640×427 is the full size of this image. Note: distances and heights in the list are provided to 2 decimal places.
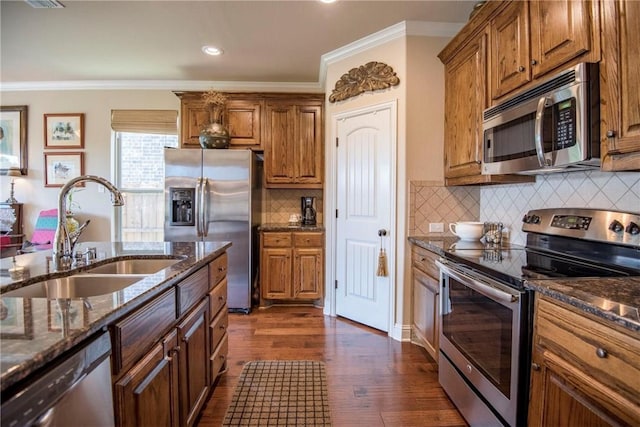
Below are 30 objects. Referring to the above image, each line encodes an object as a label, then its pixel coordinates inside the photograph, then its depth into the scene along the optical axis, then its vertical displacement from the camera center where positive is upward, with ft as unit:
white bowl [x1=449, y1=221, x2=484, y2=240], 8.13 -0.50
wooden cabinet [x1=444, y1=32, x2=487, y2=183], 7.48 +2.49
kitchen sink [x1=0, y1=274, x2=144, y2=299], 4.50 -1.09
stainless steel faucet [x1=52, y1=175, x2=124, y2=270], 5.09 -0.35
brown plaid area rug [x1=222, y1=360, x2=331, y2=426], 5.92 -3.70
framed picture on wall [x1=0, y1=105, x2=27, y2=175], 14.32 +3.25
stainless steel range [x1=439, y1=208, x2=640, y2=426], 4.43 -1.26
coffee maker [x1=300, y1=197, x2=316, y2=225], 13.60 -0.03
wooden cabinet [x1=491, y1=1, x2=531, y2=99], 5.99 +3.09
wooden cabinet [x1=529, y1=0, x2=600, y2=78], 4.67 +2.72
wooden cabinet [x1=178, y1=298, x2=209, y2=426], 4.86 -2.47
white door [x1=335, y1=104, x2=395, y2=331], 9.69 -0.07
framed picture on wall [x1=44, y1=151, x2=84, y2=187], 14.39 +1.81
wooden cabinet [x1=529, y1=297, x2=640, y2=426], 2.92 -1.61
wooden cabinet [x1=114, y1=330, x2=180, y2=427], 3.23 -1.99
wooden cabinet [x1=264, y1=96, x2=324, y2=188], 13.17 +2.75
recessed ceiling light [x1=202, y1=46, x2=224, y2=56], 10.92 +5.30
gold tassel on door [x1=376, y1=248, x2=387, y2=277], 9.68 -1.59
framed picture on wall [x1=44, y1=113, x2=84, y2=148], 14.34 +3.36
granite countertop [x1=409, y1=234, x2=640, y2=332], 2.94 -0.89
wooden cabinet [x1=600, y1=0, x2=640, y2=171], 4.07 +1.58
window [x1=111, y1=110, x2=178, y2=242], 14.52 +1.14
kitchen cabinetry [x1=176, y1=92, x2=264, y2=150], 13.28 +3.68
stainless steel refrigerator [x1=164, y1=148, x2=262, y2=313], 11.60 +0.21
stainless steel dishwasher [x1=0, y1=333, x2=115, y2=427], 2.01 -1.28
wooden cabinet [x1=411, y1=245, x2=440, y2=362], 7.59 -2.19
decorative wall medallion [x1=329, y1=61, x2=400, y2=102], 9.63 +3.92
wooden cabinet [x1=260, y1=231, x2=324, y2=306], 12.10 -1.85
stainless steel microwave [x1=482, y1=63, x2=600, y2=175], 4.64 +1.35
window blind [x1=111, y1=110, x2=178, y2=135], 14.23 +3.81
